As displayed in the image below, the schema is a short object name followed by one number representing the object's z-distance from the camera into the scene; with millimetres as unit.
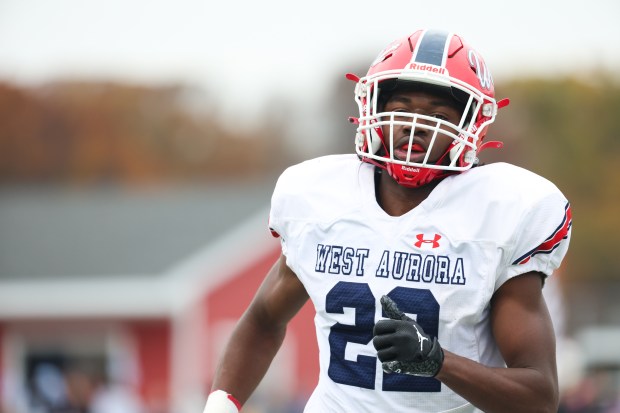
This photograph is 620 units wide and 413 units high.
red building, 38687
